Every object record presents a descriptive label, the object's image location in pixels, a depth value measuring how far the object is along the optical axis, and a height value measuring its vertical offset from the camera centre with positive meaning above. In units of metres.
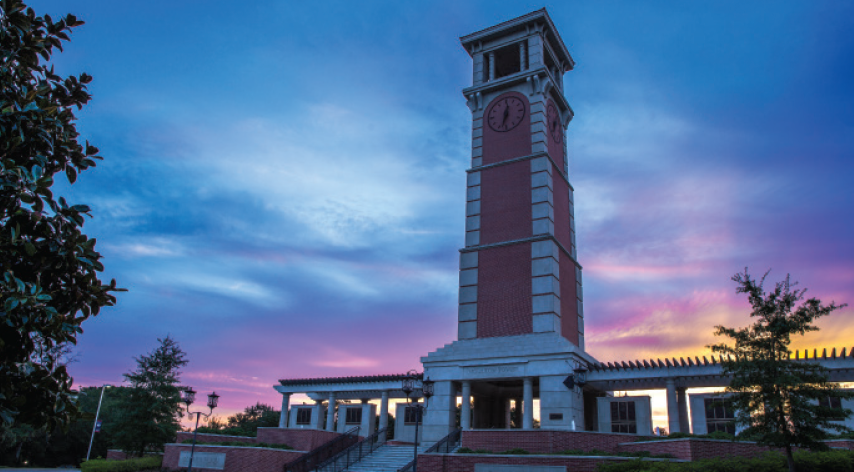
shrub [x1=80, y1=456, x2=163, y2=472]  29.86 -2.20
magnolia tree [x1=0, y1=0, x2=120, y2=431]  6.95 +1.92
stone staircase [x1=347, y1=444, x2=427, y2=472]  30.55 -1.40
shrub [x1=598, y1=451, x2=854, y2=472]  18.86 -0.48
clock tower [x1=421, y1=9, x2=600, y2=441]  33.78 +11.01
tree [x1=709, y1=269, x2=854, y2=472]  17.97 +2.02
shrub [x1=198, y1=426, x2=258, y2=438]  36.28 -0.40
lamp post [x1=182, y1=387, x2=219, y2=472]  30.38 +1.25
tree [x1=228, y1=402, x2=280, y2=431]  71.62 +1.03
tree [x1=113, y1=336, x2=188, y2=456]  34.69 +0.81
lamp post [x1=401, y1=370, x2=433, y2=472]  27.45 +2.07
